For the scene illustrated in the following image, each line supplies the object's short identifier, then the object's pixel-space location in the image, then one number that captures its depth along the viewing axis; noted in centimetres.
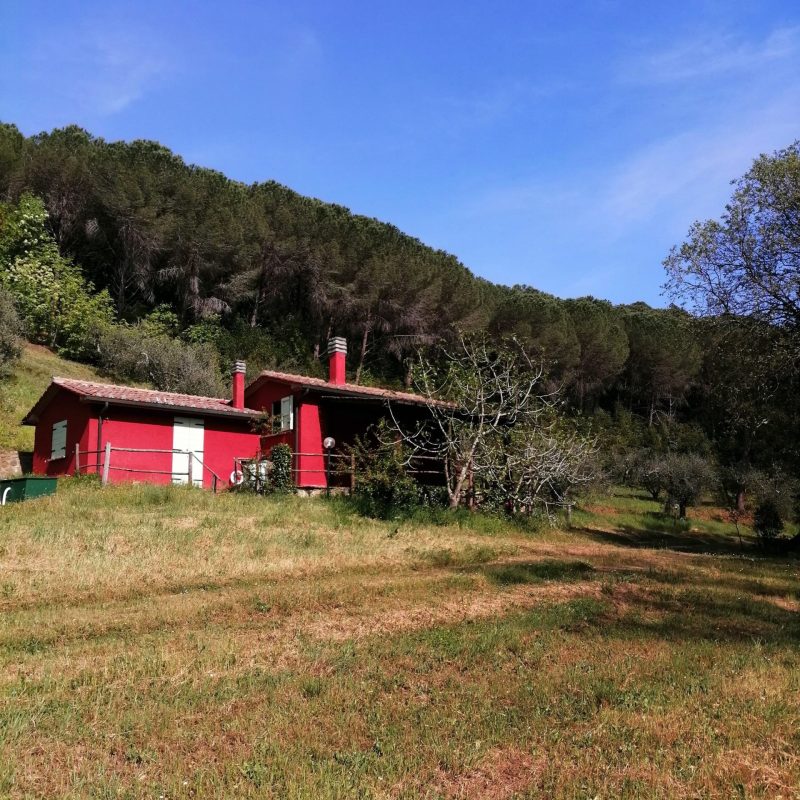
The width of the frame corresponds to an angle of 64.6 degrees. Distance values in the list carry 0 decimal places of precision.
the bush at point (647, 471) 3275
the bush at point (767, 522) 2022
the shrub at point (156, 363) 3134
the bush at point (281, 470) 1889
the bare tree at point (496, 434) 1742
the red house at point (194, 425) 1961
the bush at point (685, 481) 3119
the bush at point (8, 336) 2674
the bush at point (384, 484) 1609
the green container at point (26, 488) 1542
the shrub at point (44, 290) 3281
